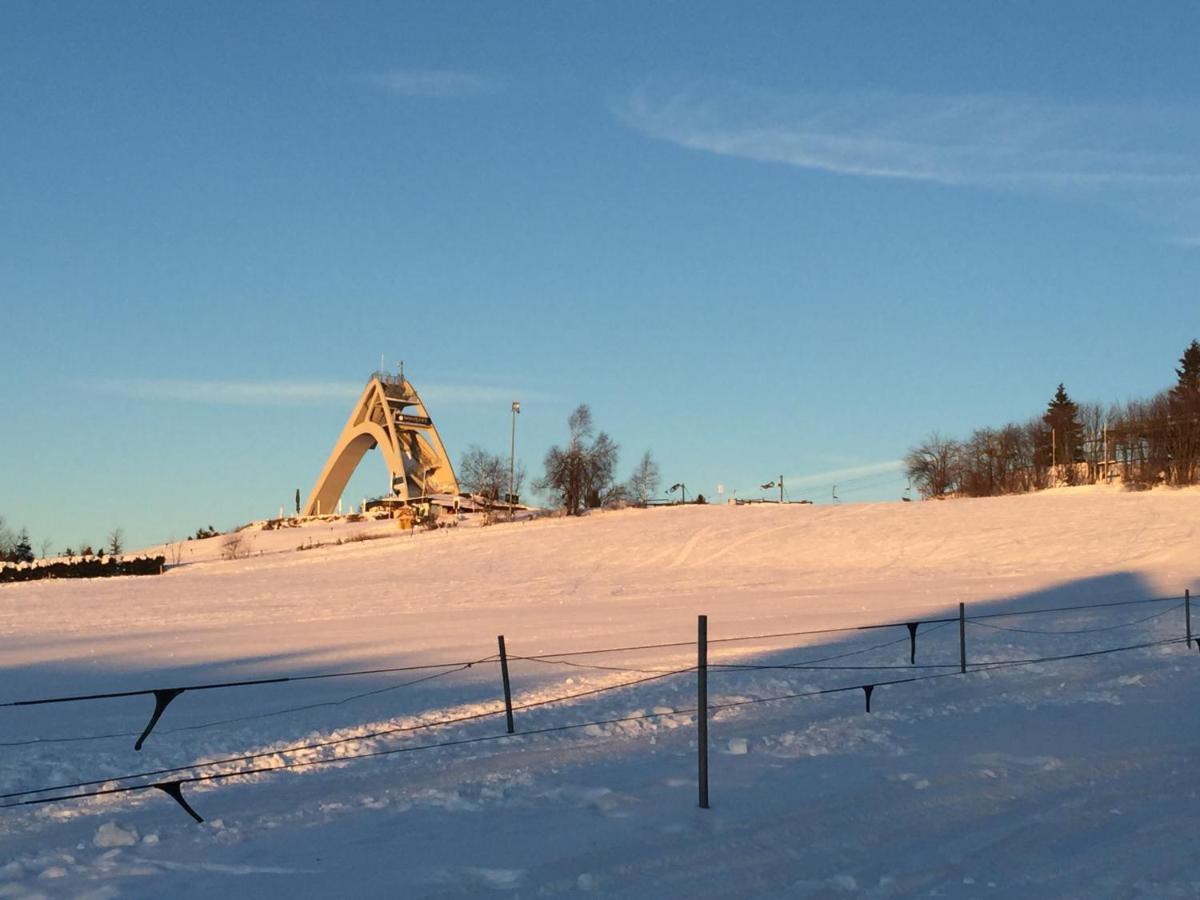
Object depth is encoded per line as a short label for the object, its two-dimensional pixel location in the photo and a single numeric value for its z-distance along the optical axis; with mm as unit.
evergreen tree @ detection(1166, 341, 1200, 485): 68000
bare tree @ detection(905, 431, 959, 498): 110000
